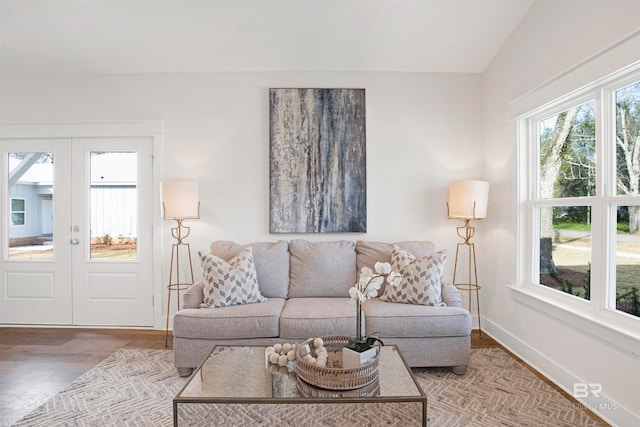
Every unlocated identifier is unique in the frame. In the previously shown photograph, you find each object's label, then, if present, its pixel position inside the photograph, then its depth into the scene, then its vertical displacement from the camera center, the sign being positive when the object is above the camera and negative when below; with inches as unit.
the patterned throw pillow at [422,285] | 111.3 -22.5
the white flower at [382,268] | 72.8 -11.3
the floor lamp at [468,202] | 129.0 +3.6
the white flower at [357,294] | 72.7 -16.5
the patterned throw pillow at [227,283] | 111.9 -22.1
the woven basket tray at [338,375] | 66.2 -30.2
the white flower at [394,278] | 71.8 -13.2
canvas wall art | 143.5 +19.9
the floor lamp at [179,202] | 130.0 +3.8
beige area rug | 81.4 -47.4
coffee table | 62.5 -32.4
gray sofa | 103.3 -32.5
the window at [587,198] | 83.7 +3.8
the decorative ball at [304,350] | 73.3 -28.2
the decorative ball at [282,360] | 75.3 -30.8
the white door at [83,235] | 148.0 -9.1
